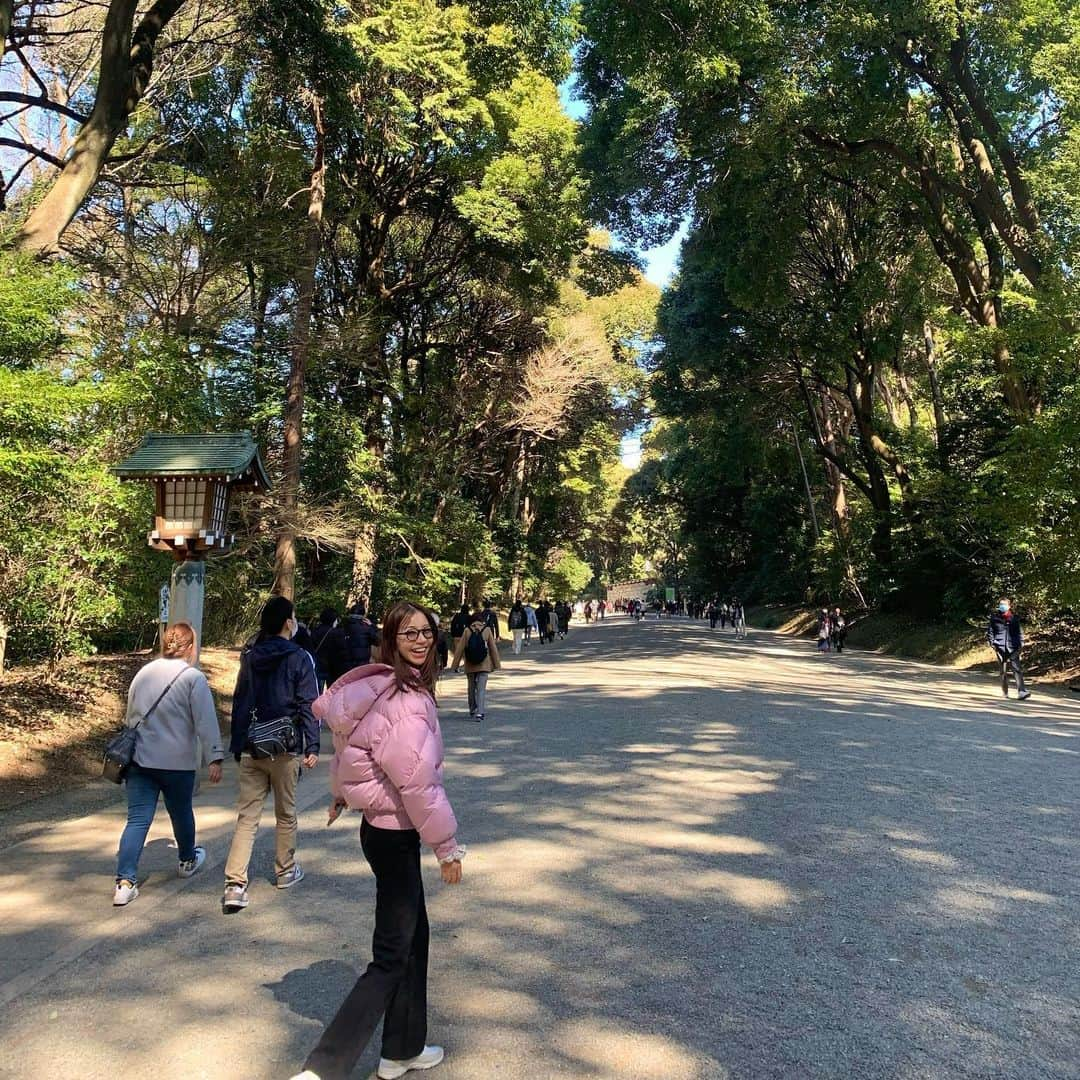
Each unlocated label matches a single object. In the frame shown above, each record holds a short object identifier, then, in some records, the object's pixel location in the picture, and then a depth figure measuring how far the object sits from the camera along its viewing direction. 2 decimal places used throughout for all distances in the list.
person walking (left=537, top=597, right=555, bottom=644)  34.00
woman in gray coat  5.14
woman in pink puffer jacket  3.07
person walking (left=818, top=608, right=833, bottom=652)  29.55
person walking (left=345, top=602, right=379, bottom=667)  10.21
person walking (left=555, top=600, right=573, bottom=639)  38.50
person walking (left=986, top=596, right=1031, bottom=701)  15.20
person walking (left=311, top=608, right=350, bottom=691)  10.31
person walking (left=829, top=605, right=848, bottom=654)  29.67
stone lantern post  9.44
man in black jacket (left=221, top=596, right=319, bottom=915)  5.12
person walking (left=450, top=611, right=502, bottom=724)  11.91
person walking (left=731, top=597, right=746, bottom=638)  36.56
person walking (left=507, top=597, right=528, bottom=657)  27.14
